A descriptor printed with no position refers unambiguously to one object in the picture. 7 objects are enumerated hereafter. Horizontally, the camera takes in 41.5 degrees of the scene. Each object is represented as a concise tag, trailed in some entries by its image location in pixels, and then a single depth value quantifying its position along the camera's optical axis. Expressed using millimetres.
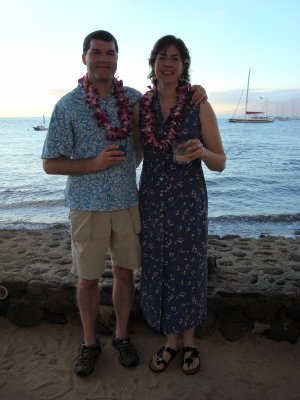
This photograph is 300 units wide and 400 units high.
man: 2953
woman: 2949
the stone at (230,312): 3822
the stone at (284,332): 3711
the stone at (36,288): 4184
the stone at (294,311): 3742
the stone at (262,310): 3785
